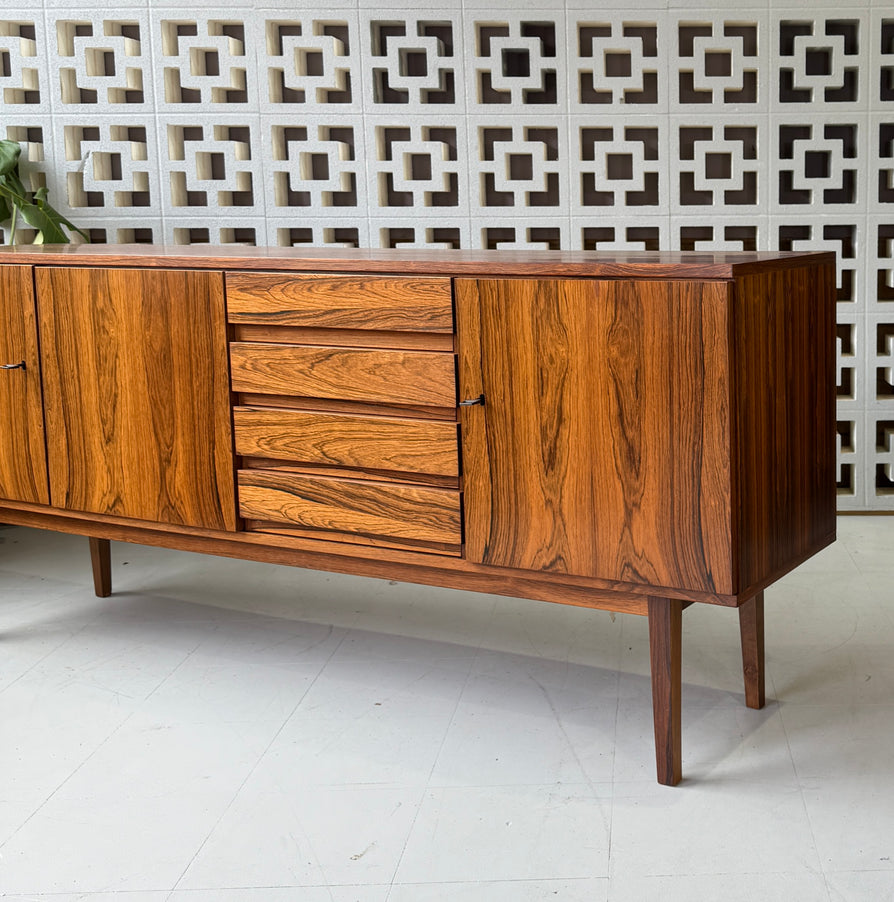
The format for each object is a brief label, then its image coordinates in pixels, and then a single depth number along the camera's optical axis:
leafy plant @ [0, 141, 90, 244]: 3.66
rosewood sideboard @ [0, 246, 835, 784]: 1.90
